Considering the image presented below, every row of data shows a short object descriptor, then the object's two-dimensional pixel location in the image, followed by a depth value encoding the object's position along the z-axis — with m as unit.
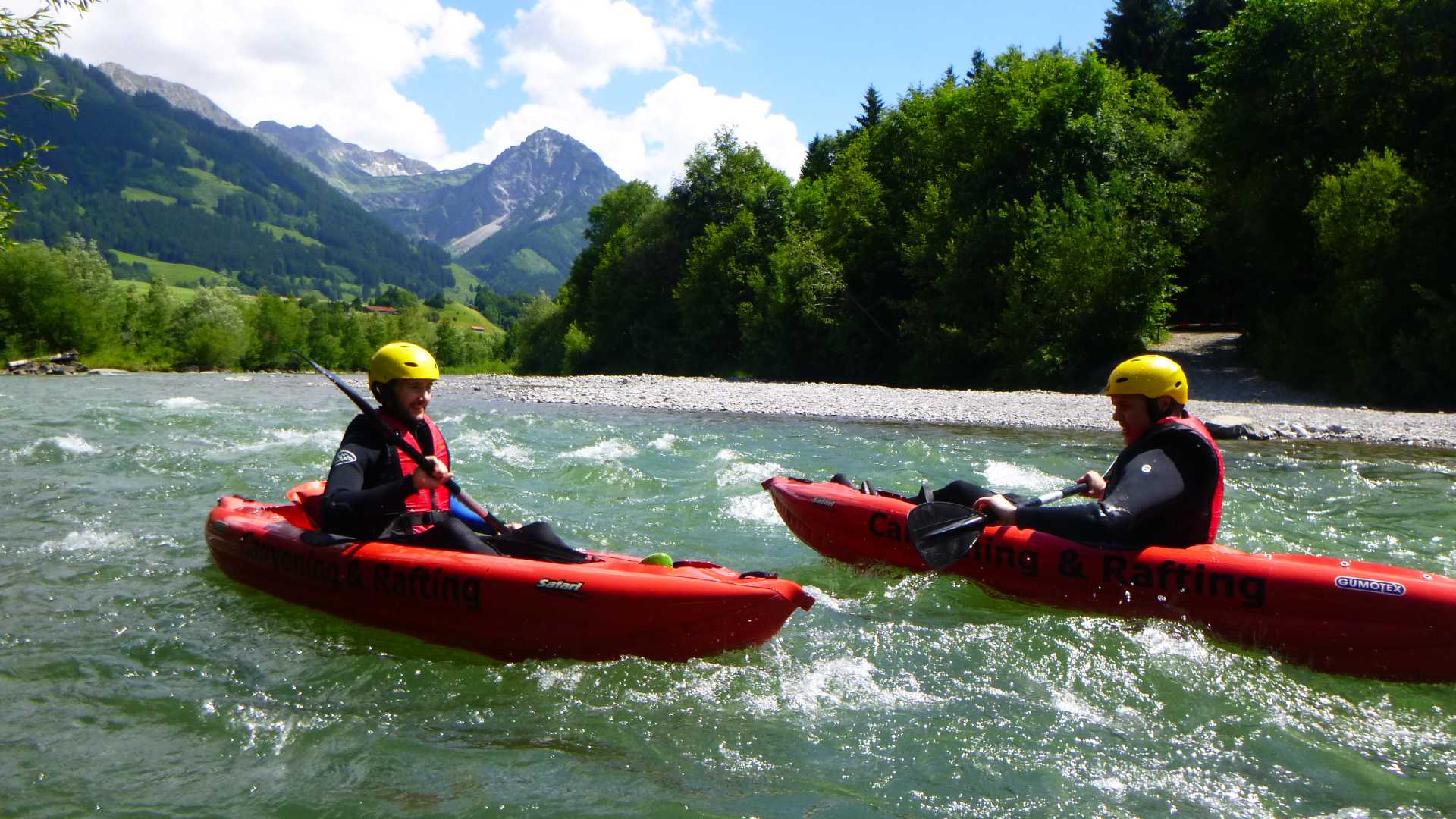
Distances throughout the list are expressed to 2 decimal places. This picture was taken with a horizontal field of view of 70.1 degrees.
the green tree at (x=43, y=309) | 44.69
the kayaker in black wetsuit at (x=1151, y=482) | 5.31
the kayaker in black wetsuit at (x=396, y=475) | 5.22
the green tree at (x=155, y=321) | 50.91
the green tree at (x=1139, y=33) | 39.72
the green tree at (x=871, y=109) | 52.09
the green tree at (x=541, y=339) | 58.47
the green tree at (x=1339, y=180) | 20.05
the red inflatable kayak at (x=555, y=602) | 4.77
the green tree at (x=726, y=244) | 42.22
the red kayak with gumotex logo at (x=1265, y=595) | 4.92
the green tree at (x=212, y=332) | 48.44
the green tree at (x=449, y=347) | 79.62
